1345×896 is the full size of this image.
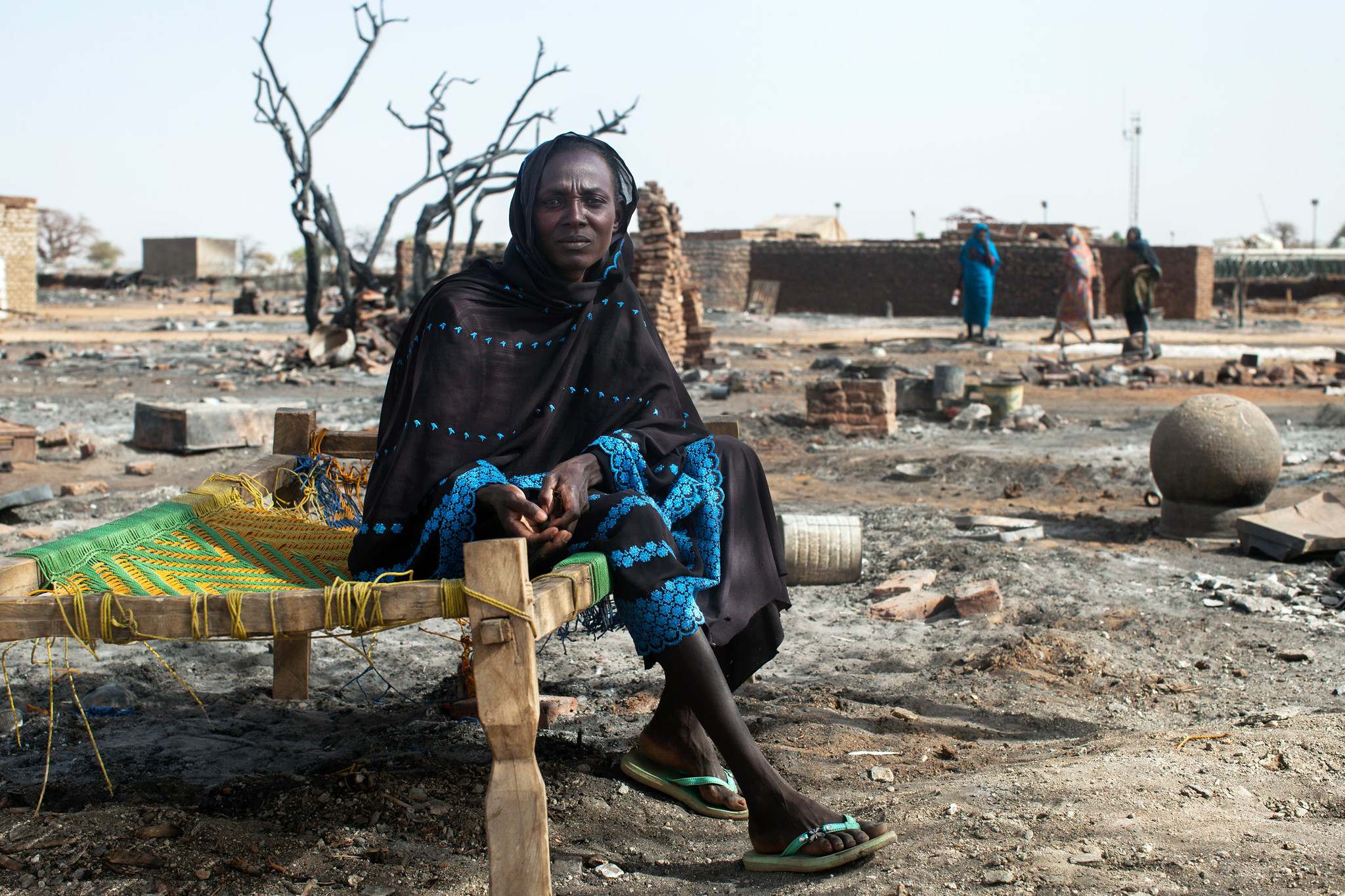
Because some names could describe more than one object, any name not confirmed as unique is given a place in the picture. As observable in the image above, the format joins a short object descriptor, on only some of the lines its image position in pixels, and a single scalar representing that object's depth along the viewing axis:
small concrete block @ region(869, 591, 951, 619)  4.18
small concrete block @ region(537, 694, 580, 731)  3.03
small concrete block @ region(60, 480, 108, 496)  6.19
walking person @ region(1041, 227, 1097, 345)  17.88
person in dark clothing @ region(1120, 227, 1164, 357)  15.66
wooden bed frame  1.84
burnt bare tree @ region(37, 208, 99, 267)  56.34
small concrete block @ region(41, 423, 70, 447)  7.74
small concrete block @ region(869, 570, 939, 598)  4.45
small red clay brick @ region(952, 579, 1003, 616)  4.14
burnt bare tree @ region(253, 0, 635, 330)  20.00
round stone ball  5.28
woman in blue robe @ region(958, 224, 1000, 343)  18.28
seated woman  2.17
